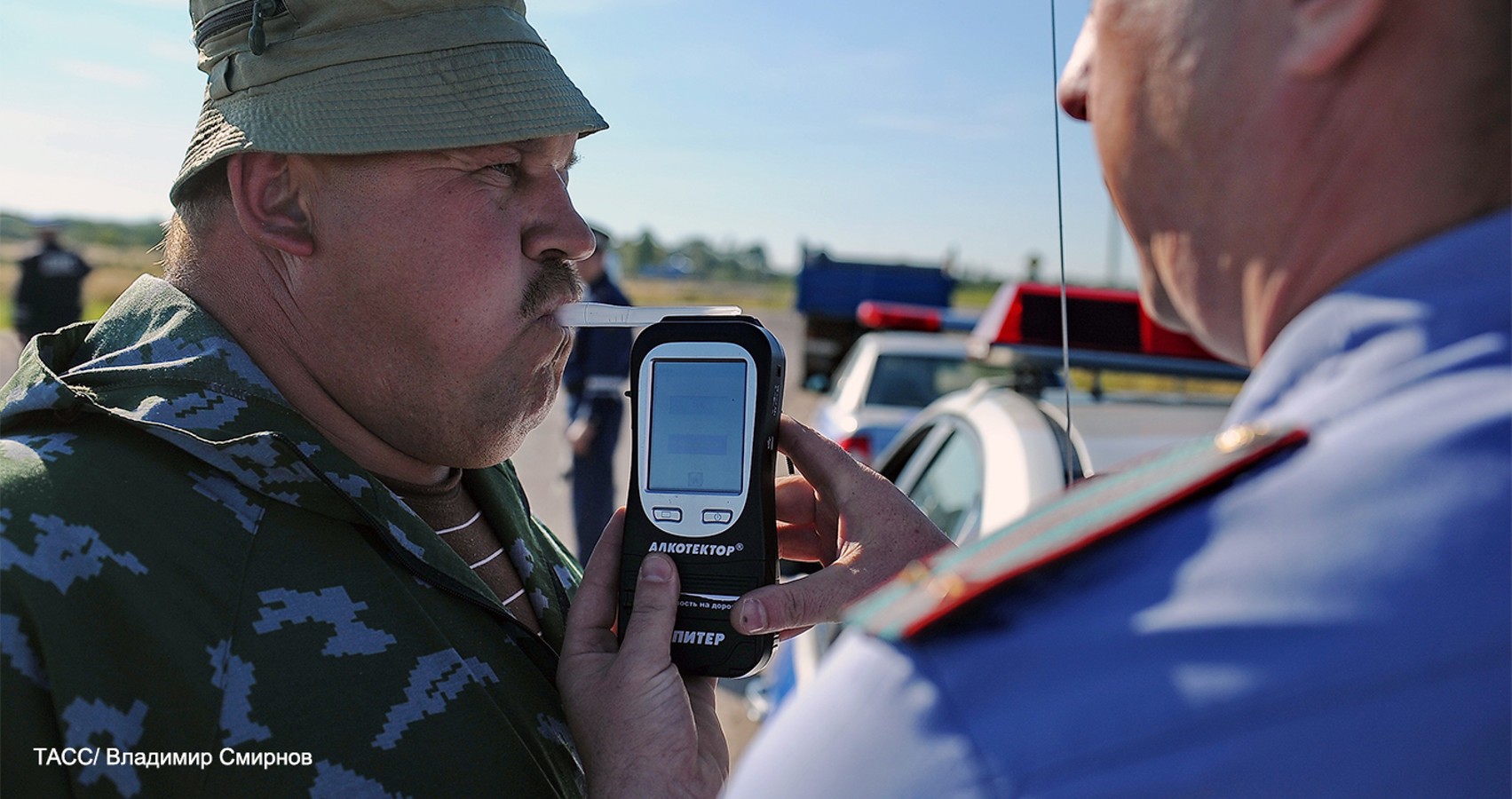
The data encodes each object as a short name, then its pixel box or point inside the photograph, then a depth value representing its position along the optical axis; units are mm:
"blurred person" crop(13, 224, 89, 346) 9977
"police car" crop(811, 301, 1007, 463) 7621
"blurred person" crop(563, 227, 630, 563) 6430
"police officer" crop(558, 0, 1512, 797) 559
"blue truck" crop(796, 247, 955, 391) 18047
